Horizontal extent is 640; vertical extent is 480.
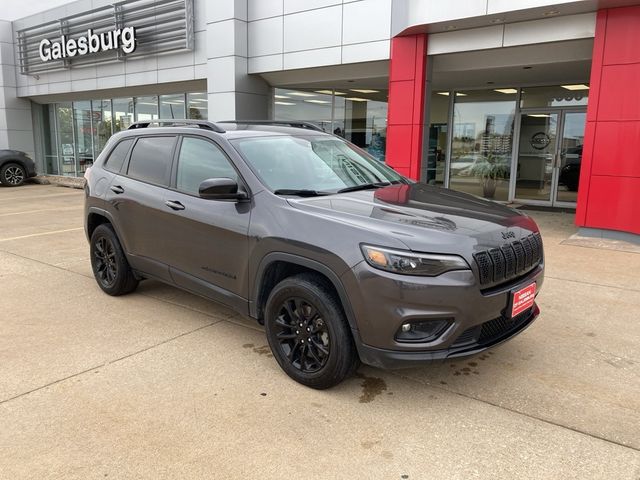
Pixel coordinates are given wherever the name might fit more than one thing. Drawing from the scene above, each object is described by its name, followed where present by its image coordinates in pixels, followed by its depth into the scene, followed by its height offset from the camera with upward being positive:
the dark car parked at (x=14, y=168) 17.72 -1.07
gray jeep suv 2.99 -0.67
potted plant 13.89 -0.67
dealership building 8.44 +1.63
